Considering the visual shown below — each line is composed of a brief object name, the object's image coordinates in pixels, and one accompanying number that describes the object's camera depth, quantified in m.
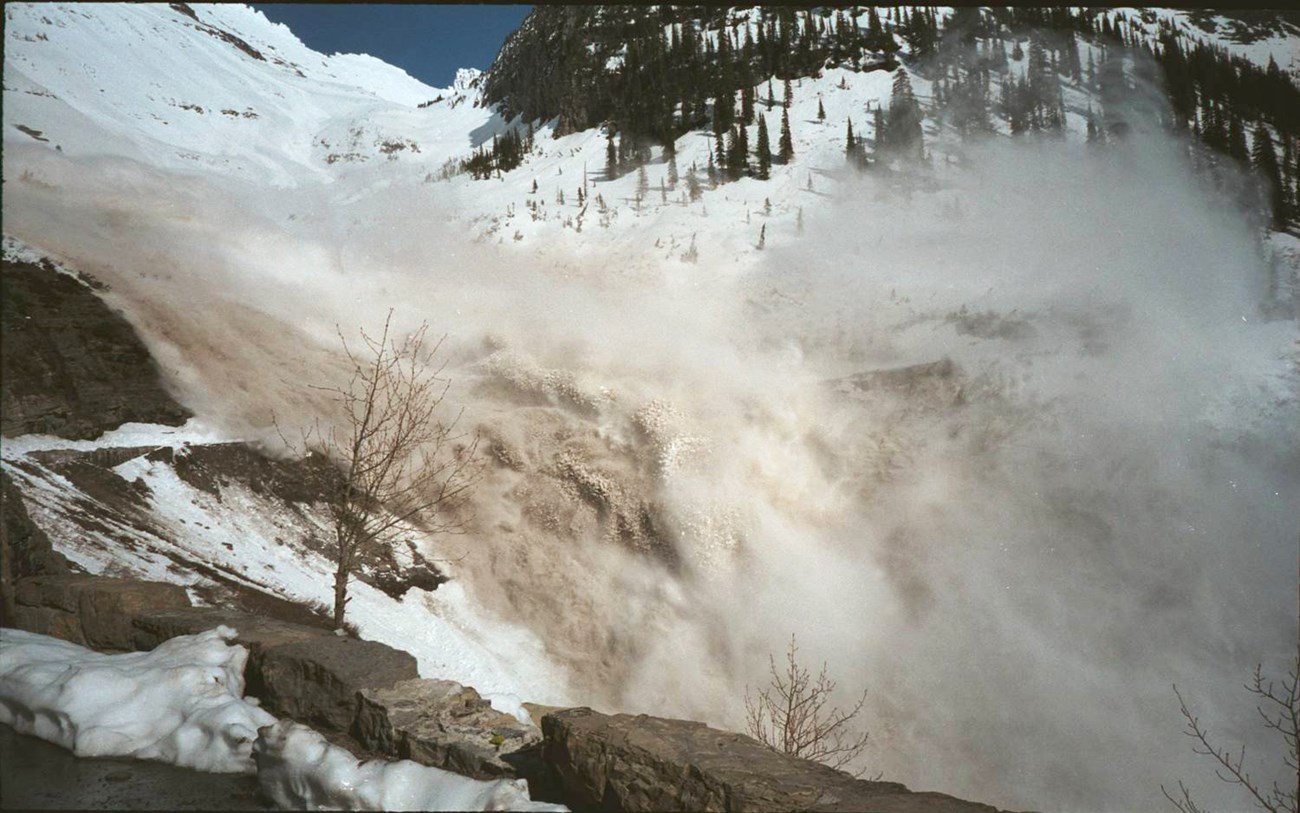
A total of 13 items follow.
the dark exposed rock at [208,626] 6.39
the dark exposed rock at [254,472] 13.85
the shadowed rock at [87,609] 6.85
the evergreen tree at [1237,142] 38.19
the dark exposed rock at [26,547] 8.02
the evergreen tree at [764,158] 37.16
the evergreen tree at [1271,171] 33.28
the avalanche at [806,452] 15.62
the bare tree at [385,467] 8.16
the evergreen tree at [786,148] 38.69
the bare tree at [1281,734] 15.27
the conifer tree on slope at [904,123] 39.38
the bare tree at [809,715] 15.34
